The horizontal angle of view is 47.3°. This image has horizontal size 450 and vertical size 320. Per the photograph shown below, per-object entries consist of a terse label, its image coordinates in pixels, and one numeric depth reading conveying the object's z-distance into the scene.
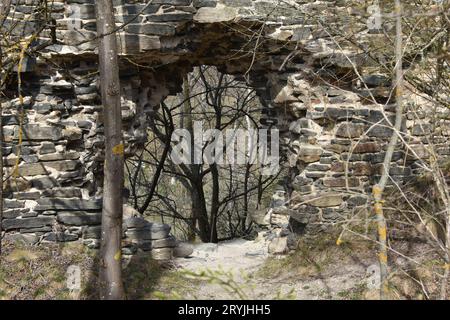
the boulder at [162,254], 5.92
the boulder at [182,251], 6.28
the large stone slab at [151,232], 5.89
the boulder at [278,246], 6.30
